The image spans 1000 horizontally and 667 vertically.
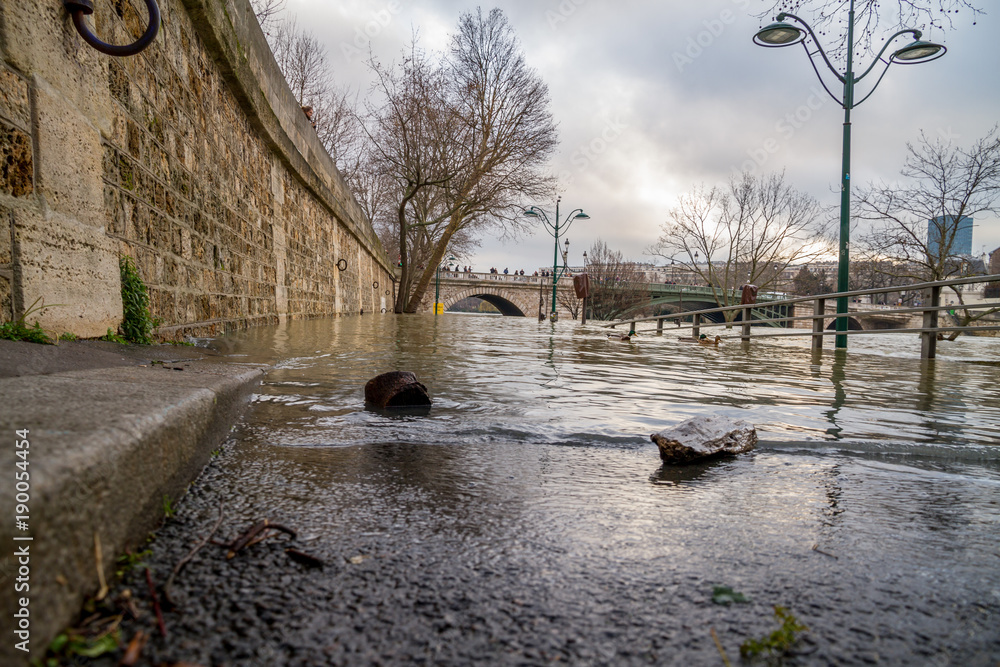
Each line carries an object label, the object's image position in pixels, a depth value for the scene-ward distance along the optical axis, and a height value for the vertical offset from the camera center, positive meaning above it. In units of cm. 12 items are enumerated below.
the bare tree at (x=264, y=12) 1920 +967
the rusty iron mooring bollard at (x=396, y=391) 278 -42
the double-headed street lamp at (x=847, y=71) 1041 +427
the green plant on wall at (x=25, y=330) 226 -11
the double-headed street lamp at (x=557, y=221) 2560 +405
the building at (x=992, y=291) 3516 +108
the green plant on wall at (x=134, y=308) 340 -3
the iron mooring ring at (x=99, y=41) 252 +120
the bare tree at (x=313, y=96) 2361 +909
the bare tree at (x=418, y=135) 1948 +590
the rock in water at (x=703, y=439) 203 -48
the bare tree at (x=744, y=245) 3006 +322
